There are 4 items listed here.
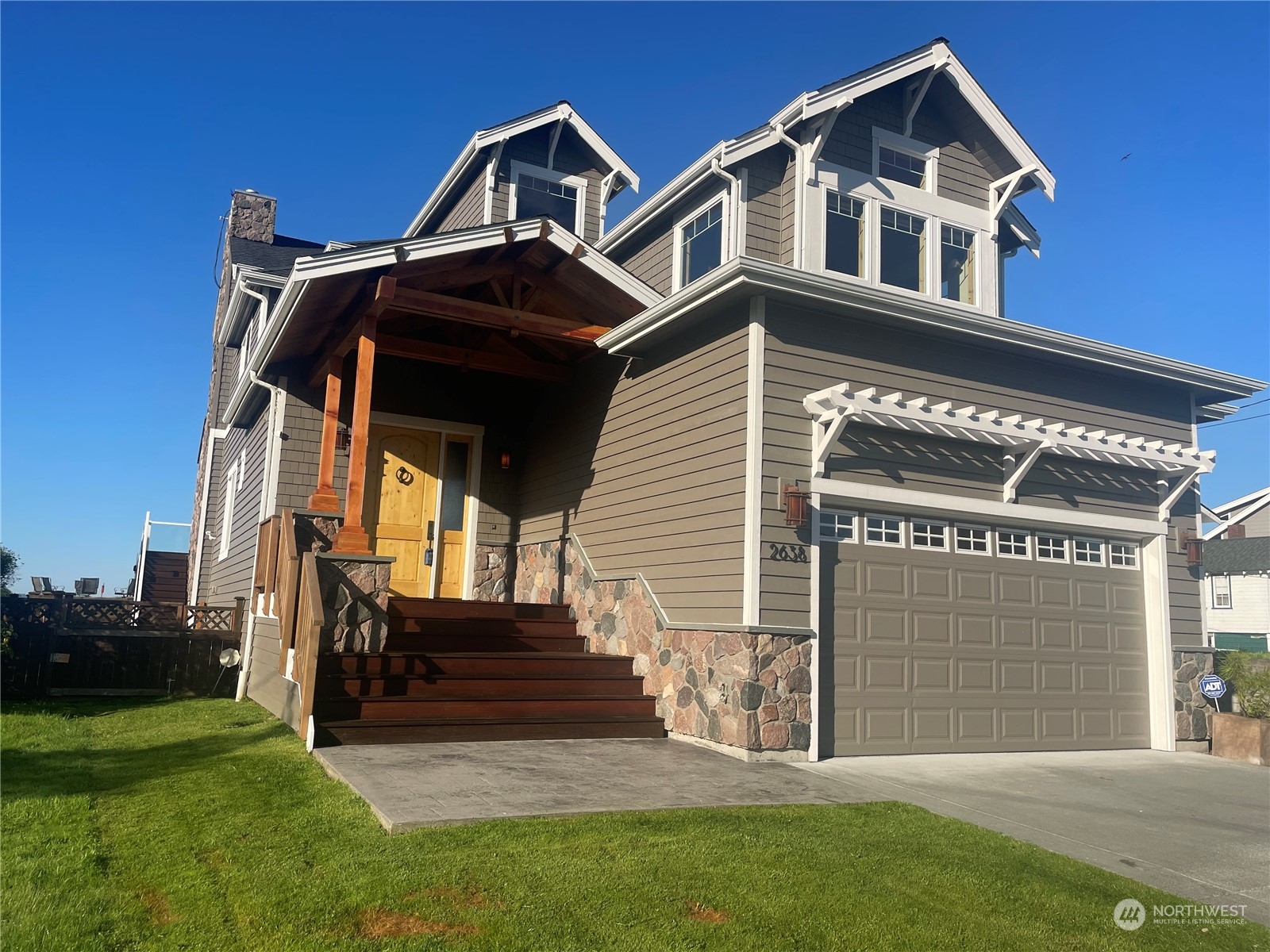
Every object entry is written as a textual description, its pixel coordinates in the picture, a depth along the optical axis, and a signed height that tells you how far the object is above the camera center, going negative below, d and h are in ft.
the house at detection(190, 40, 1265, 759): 24.89 +5.07
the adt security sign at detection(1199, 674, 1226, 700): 30.99 -1.59
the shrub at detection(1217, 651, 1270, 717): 30.37 -1.23
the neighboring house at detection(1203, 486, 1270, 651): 90.94 +5.67
